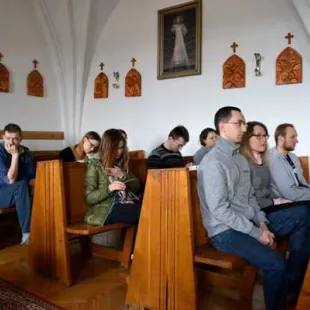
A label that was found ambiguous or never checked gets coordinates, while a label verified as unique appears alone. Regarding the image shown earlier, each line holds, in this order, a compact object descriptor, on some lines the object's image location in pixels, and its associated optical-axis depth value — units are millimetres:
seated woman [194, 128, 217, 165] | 5770
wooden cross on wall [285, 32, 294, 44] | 6215
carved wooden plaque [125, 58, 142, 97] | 8047
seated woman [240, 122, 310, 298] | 3316
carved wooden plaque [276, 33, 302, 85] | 6172
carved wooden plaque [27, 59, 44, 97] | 8297
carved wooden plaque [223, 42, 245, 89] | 6680
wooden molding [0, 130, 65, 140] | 8180
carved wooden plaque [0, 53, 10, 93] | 7801
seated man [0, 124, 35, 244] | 4633
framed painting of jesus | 7164
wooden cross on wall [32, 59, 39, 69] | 8367
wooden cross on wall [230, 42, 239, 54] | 6747
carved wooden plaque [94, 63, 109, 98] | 8609
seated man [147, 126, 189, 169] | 5281
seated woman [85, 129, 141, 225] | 3773
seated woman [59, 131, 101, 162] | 4734
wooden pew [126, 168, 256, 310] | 2852
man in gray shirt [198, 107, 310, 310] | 2717
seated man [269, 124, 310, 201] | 3857
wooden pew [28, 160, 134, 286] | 3707
